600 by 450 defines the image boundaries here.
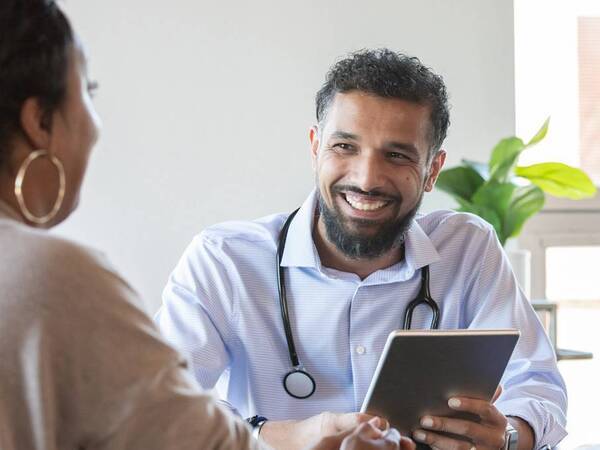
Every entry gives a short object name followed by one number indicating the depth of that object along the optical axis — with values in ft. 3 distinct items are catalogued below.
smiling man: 5.68
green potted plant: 9.64
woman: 2.63
